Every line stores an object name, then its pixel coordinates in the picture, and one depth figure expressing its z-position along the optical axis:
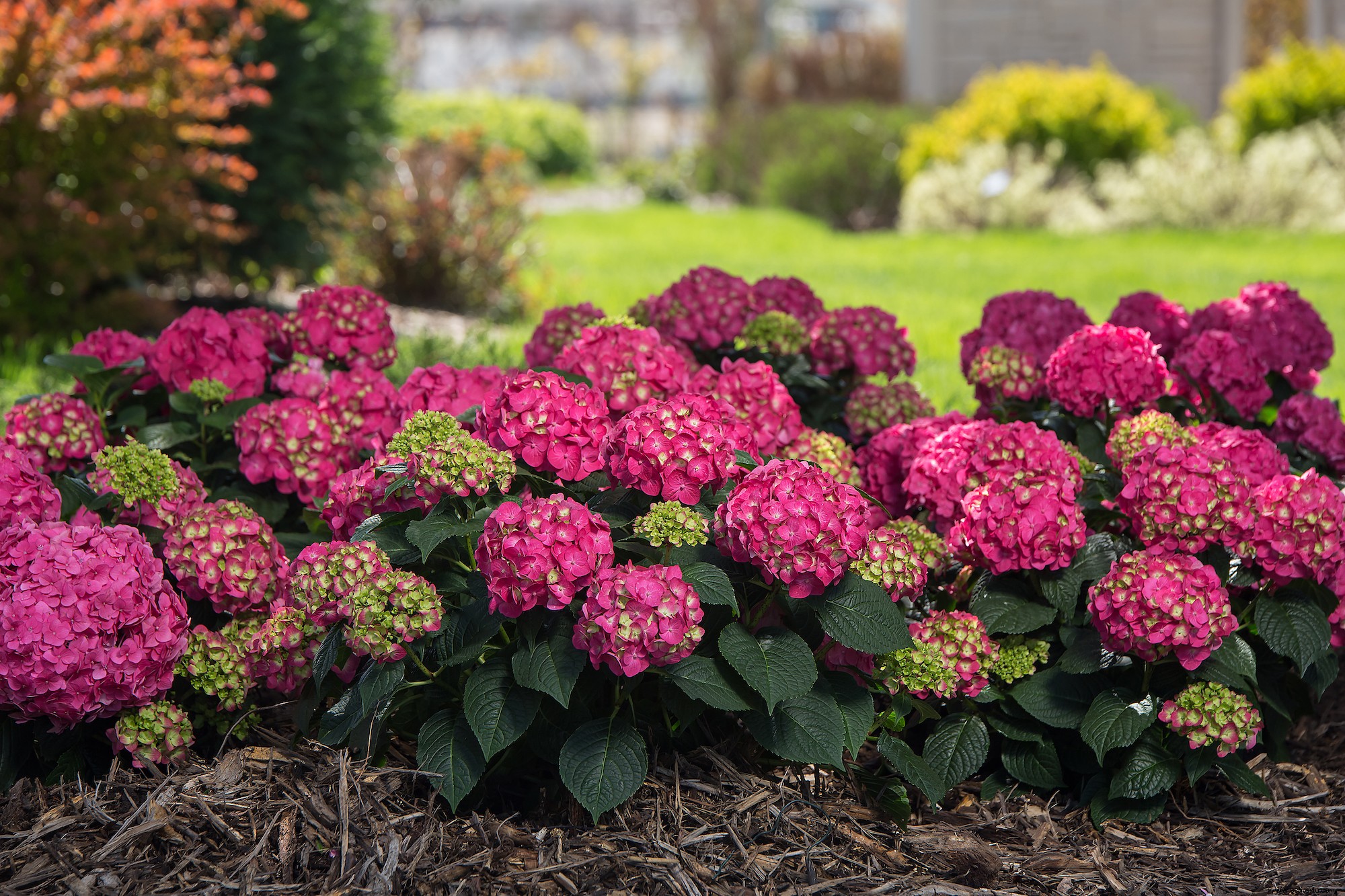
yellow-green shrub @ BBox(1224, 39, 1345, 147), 11.46
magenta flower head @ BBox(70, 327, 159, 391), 2.83
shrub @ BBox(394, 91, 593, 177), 20.38
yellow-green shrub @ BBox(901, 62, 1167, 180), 11.15
